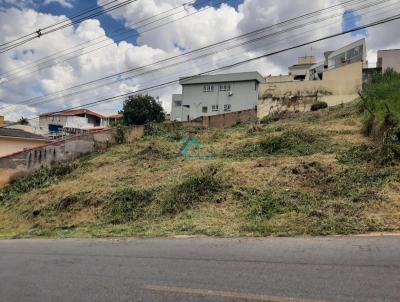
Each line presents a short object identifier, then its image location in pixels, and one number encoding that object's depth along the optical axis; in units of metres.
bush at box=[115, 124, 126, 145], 24.41
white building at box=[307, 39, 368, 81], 44.44
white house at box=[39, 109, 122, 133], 64.31
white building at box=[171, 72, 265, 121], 53.72
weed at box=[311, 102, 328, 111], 33.57
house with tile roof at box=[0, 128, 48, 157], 30.39
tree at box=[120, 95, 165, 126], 51.25
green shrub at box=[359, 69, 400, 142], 13.98
